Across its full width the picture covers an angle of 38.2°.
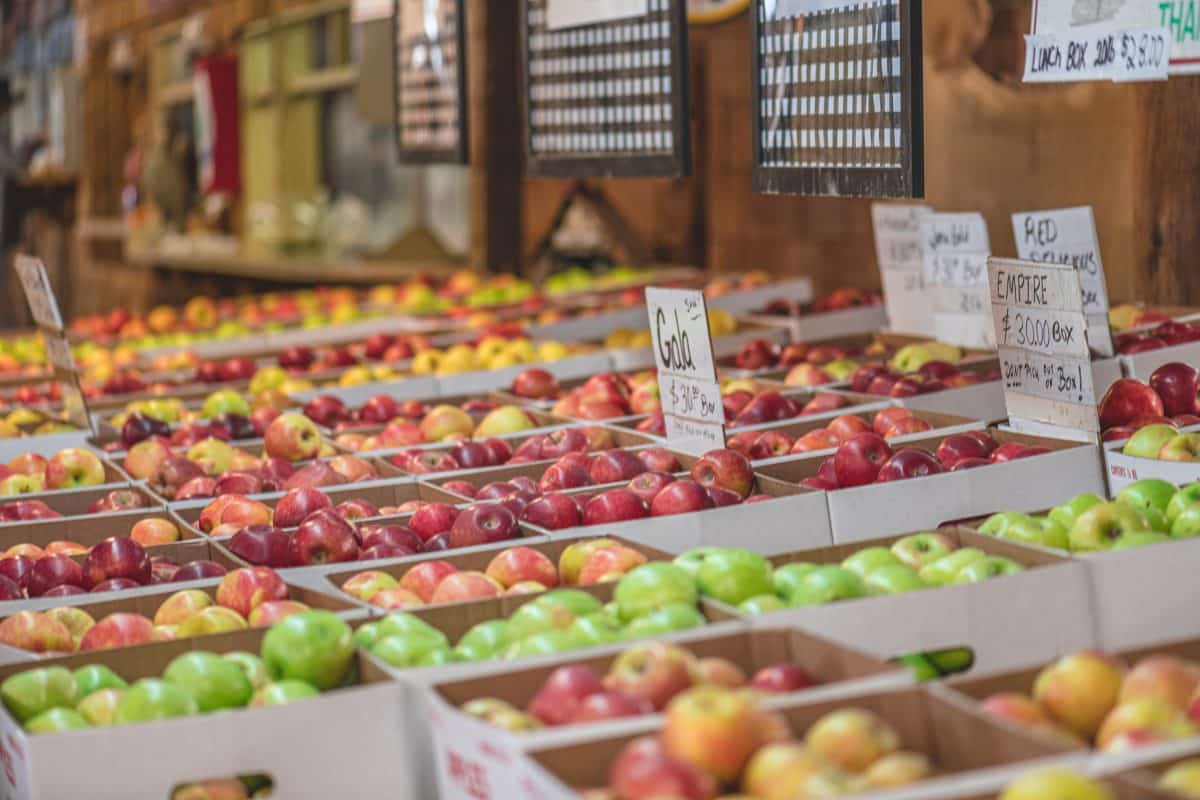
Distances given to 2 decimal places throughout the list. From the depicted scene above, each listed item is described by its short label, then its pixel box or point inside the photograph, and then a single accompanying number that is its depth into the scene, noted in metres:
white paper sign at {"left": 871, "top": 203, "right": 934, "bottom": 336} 5.15
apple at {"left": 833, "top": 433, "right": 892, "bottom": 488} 3.23
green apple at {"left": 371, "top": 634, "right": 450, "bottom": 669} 2.22
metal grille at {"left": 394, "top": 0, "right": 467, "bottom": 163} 5.82
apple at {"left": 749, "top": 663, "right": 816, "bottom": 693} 1.97
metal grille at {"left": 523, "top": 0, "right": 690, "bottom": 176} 4.32
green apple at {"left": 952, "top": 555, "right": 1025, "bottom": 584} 2.38
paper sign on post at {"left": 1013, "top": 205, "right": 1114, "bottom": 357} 4.09
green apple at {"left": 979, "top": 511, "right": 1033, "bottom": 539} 2.65
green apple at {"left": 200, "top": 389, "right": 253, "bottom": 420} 4.80
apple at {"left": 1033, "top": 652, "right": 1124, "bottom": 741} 1.88
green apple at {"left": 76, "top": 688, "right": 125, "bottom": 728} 2.18
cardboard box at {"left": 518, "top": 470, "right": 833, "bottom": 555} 2.96
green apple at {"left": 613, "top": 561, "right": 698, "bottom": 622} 2.30
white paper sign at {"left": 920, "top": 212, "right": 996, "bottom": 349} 4.68
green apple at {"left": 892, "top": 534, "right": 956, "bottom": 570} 2.55
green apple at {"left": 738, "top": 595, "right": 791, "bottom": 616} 2.28
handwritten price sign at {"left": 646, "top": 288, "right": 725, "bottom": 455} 3.47
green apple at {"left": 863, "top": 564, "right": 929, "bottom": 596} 2.34
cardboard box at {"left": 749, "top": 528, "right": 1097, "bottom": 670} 2.24
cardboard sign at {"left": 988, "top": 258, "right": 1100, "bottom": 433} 3.29
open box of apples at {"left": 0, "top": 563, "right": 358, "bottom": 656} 2.52
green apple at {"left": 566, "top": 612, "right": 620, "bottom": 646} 2.17
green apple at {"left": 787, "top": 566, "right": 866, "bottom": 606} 2.27
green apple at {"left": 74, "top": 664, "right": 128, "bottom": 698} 2.26
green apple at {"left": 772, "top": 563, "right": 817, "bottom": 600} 2.39
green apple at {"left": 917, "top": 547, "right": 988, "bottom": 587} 2.42
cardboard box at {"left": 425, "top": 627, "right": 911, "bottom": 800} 1.82
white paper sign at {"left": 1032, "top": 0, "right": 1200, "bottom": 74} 3.15
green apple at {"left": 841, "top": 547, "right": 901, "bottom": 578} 2.47
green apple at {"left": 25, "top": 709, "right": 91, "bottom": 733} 2.13
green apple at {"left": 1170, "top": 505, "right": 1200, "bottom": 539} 2.56
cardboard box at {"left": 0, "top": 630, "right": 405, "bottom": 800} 2.01
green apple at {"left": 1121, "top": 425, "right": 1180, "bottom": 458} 3.13
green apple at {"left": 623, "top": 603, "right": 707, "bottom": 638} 2.18
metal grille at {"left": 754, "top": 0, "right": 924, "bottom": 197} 3.27
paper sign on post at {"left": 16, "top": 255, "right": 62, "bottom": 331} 4.43
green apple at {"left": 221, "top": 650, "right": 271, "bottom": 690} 2.25
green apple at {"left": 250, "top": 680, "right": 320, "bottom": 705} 2.13
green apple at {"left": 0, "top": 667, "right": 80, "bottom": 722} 2.21
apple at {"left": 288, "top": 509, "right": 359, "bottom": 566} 2.93
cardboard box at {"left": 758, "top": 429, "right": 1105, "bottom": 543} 3.10
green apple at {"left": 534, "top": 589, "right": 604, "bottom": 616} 2.33
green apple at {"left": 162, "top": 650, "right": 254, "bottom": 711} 2.17
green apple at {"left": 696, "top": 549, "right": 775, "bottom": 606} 2.34
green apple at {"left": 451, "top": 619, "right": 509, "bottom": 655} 2.27
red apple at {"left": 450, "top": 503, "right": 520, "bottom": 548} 2.94
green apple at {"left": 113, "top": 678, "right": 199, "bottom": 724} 2.08
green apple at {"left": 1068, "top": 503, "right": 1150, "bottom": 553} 2.55
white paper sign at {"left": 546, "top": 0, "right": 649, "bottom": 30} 4.42
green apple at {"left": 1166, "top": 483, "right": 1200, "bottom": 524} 2.66
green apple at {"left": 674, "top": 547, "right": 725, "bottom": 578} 2.43
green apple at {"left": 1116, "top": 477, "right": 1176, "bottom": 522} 2.74
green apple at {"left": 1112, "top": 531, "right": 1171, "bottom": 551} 2.47
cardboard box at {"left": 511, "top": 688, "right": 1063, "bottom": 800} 1.72
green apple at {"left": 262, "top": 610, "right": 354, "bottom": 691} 2.20
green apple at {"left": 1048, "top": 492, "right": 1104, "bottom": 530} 2.66
